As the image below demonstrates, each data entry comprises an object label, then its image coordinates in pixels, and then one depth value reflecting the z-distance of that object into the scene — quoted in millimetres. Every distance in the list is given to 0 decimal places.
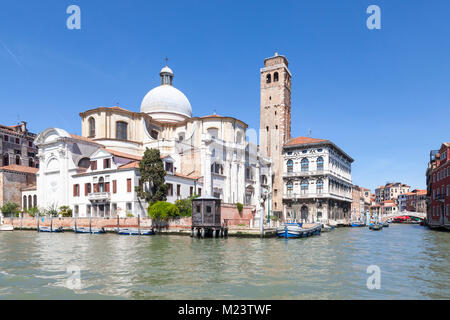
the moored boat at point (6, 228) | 38750
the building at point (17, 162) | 44500
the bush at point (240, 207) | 37769
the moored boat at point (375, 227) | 45719
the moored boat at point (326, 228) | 42575
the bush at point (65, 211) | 38656
